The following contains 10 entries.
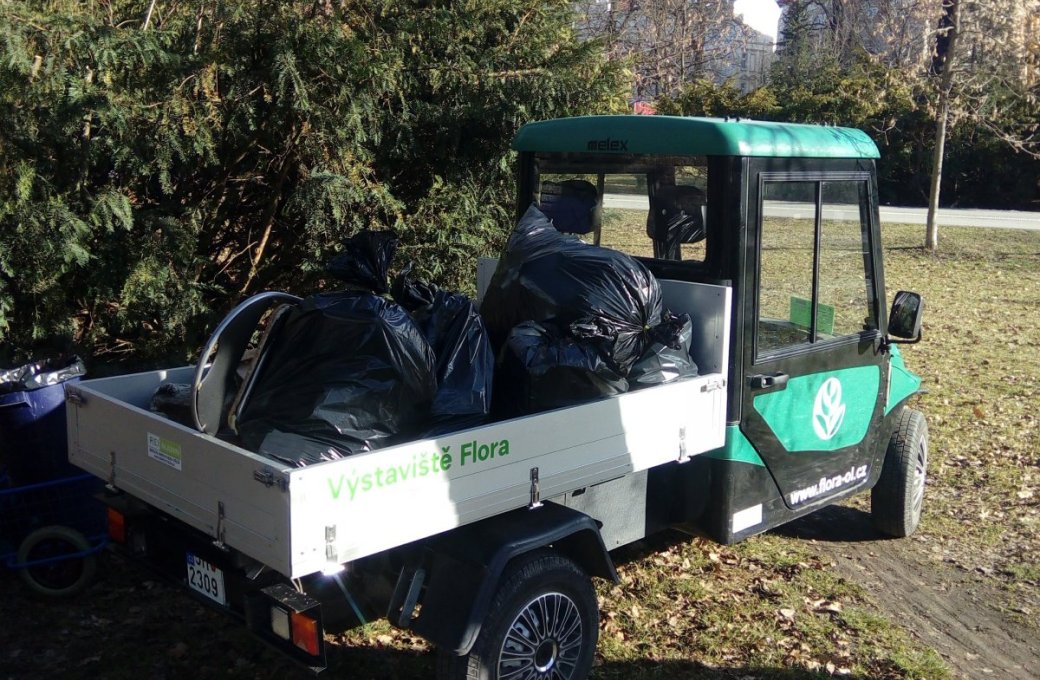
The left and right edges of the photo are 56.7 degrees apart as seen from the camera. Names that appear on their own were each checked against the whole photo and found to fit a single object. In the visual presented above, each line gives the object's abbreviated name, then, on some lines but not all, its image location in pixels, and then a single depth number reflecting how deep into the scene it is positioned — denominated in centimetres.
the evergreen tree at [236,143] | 537
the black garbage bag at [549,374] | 368
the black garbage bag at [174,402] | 377
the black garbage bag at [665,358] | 389
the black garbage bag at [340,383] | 324
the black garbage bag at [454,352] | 344
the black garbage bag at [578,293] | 387
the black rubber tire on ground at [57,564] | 442
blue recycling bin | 445
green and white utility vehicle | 299
